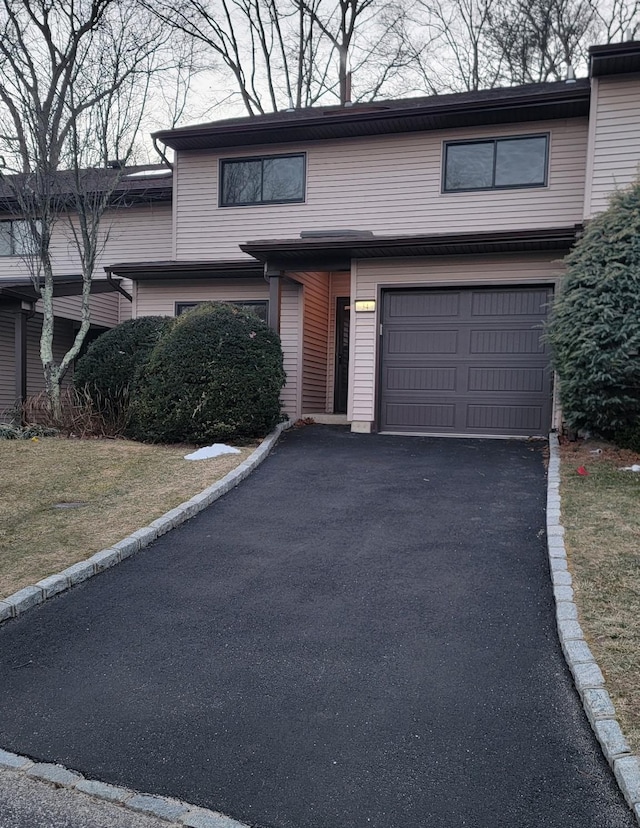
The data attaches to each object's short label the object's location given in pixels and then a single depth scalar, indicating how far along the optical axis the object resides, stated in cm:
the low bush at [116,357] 1045
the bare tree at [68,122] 1118
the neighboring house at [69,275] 1421
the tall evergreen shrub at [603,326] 744
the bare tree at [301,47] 2108
